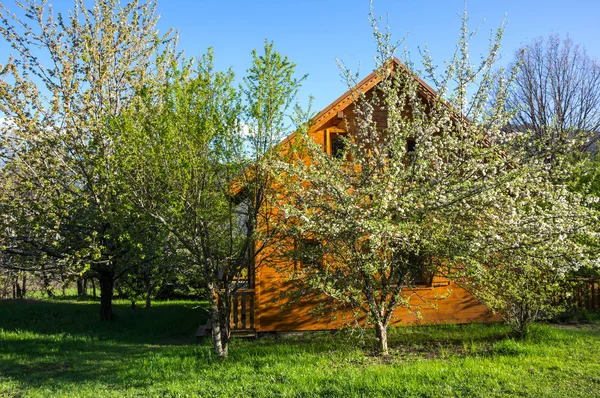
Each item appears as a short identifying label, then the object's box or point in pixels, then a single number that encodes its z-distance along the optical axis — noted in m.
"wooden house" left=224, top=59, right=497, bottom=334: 12.74
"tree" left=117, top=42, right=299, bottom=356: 9.05
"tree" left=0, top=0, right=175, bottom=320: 13.63
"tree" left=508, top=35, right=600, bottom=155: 27.59
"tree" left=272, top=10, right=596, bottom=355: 9.02
